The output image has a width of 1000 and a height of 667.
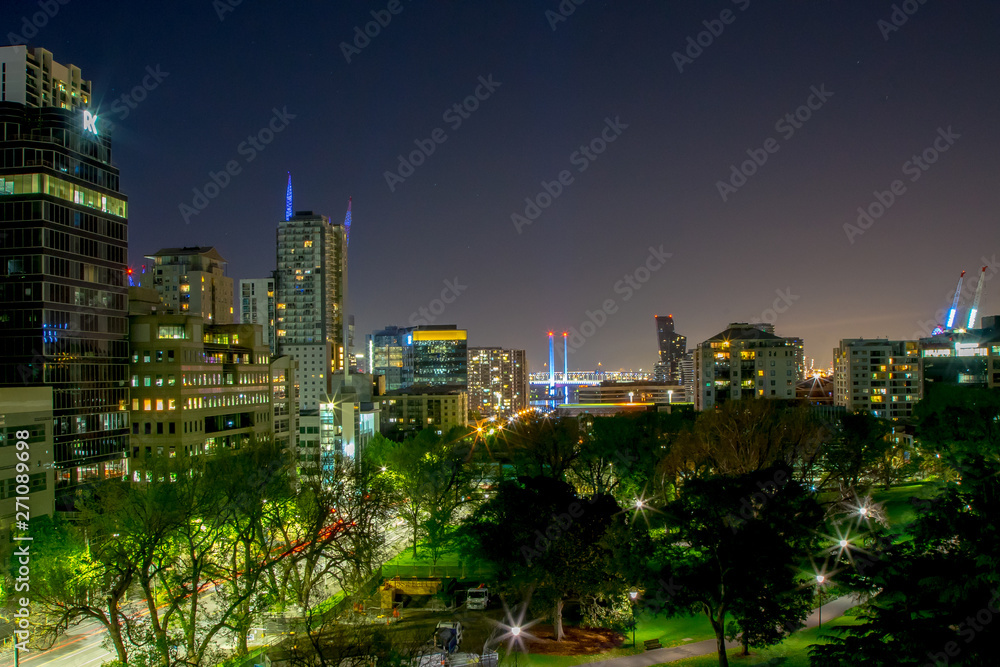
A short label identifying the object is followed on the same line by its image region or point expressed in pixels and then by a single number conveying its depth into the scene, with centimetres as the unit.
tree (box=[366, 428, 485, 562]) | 3403
